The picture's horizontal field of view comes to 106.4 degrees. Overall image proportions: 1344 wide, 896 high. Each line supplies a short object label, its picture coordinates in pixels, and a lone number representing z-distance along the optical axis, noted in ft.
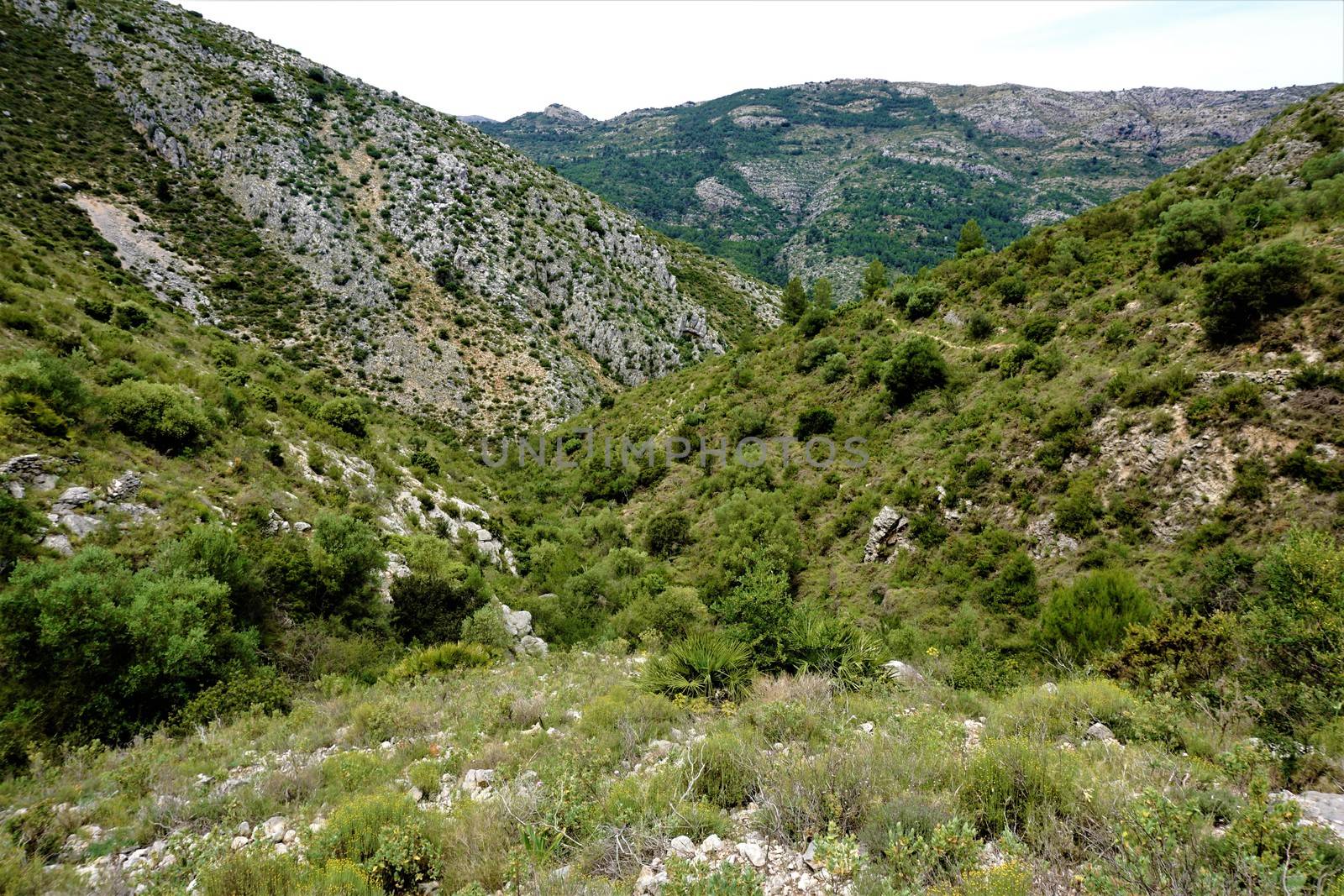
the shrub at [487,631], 37.91
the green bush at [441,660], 31.91
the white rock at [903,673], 26.35
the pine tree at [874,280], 104.53
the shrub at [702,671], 25.05
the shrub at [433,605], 38.96
